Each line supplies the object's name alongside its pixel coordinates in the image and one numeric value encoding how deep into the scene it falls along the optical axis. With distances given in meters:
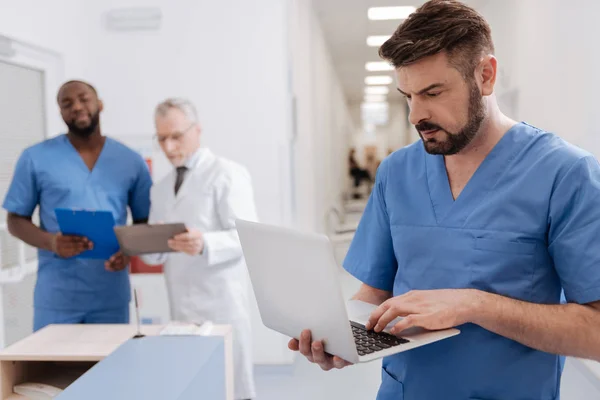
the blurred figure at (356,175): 12.86
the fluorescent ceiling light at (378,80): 9.84
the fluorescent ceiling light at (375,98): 13.02
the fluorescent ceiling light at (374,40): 6.50
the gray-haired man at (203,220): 2.30
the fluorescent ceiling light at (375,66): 8.34
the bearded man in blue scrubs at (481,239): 0.92
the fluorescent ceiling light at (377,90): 11.48
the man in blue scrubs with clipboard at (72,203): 2.26
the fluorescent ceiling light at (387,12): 5.17
